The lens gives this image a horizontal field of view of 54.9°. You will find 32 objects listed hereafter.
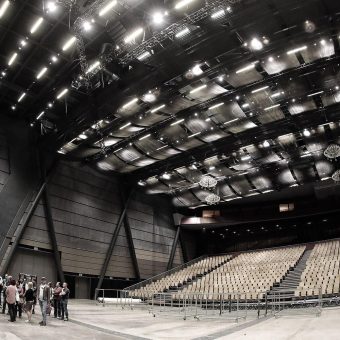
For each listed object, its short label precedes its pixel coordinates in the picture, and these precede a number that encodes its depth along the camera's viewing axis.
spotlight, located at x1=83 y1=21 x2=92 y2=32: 11.34
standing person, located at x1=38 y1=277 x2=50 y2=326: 9.42
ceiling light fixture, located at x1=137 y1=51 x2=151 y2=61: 13.32
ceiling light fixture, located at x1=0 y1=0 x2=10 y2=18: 12.28
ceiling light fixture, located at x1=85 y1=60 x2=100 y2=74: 13.71
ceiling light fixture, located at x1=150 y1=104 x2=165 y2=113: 16.45
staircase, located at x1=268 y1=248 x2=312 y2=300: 16.80
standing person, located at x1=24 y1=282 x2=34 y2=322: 9.86
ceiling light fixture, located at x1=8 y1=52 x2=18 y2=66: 14.85
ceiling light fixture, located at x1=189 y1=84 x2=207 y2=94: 15.04
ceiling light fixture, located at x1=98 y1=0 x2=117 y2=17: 11.34
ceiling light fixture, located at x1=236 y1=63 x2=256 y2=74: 13.62
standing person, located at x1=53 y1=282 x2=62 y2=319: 11.33
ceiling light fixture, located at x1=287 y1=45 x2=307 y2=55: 12.61
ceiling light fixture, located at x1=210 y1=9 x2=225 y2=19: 11.17
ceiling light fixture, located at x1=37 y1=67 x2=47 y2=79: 15.59
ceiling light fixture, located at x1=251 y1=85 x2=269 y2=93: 14.95
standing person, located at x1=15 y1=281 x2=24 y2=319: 10.46
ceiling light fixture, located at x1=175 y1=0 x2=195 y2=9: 11.15
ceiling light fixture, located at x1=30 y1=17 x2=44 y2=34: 12.95
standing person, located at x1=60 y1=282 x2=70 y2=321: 10.92
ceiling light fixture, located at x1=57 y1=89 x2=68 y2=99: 16.57
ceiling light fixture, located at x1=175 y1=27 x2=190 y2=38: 12.12
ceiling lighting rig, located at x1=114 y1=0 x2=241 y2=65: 10.63
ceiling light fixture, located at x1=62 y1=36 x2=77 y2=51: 13.61
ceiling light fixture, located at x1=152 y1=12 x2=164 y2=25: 11.30
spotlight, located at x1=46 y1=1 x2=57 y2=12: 11.73
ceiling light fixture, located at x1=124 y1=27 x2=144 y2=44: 12.33
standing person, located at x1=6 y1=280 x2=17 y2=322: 9.50
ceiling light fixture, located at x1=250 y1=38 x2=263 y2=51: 12.29
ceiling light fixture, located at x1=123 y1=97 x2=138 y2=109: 15.68
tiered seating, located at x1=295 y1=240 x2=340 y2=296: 14.48
